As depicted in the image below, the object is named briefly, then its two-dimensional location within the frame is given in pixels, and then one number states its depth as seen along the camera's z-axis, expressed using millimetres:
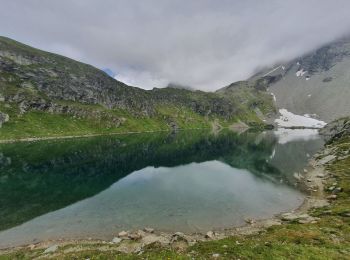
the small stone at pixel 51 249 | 34062
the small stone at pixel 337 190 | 60375
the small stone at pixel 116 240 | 37600
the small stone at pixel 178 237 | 35972
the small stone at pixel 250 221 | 46844
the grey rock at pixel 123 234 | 40375
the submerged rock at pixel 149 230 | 42450
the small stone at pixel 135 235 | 38906
